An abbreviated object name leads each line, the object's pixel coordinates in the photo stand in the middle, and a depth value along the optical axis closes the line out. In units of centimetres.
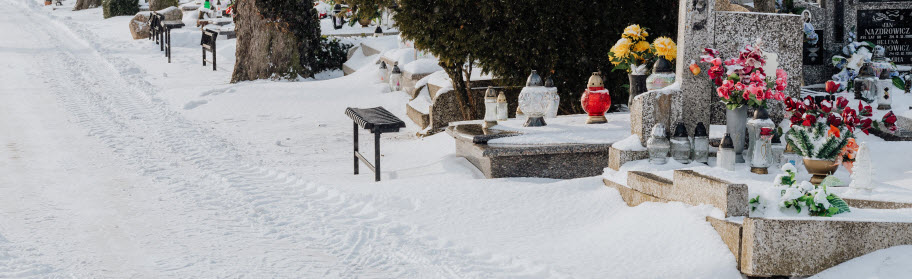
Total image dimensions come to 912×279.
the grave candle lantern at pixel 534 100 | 947
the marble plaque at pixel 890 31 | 1183
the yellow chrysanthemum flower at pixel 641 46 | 965
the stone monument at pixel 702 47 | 825
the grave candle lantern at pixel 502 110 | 1014
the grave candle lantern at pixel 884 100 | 1040
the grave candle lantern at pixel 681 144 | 804
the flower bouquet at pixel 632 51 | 964
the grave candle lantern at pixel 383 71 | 1490
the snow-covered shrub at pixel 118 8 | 3184
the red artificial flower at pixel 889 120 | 819
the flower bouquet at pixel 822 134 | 742
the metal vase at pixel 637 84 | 952
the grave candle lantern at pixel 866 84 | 1052
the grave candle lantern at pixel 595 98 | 962
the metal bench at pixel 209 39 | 1926
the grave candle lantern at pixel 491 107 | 967
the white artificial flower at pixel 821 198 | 610
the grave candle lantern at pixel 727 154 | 770
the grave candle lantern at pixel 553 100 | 970
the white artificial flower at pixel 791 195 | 620
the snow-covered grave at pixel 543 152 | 879
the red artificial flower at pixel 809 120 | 759
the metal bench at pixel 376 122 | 920
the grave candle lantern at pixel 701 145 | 809
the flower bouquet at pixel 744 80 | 799
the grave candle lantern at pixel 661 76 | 880
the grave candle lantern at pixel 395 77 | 1422
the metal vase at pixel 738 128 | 812
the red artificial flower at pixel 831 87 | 796
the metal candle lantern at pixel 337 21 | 2480
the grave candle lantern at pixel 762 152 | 767
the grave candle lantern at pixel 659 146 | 800
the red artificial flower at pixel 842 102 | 775
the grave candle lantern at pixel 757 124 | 782
